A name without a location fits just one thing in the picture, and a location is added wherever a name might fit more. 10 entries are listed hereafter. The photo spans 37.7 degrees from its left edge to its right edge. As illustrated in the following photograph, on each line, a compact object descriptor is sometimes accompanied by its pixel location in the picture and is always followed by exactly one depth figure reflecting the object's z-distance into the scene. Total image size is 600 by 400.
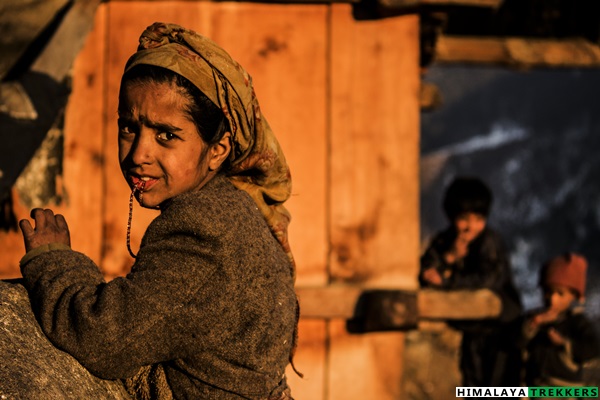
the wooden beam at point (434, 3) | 4.86
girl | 1.87
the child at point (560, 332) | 5.43
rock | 1.74
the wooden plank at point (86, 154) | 4.73
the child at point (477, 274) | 5.77
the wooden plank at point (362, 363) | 5.06
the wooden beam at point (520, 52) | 6.89
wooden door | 4.76
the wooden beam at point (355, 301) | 4.87
